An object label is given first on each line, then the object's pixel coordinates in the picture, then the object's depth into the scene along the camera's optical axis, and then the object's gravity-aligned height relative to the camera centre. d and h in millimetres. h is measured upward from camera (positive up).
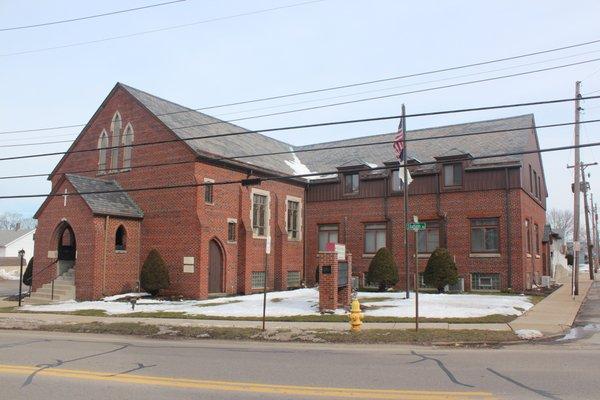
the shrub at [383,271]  28359 -1188
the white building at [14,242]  76625 +890
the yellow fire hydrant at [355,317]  14391 -1804
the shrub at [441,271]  26344 -1105
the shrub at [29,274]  28750 -1383
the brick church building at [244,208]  25375 +2032
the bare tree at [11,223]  138625 +6505
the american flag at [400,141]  23412 +4490
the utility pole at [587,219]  51250 +2950
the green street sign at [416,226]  16353 +657
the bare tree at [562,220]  139125 +7347
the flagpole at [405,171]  22777 +3165
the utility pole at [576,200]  27828 +2611
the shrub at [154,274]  24688 -1163
